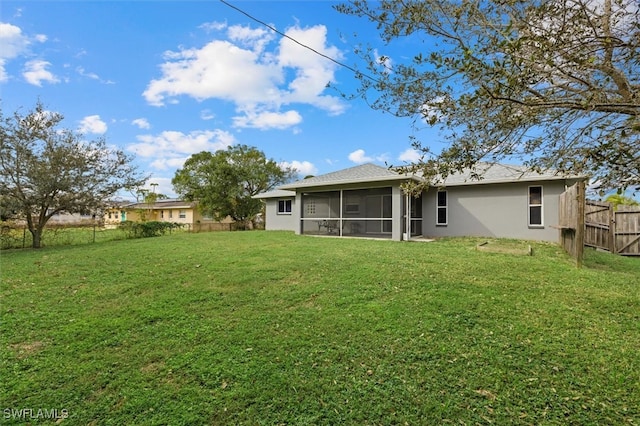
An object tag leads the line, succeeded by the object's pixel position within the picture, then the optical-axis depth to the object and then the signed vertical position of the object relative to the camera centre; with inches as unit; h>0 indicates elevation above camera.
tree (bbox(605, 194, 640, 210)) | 550.9 +26.0
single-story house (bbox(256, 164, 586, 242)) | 454.9 +15.6
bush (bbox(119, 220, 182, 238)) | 614.9 -24.4
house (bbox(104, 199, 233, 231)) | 1294.3 +20.3
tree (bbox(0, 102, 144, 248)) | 415.5 +71.8
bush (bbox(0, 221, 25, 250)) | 439.5 -25.6
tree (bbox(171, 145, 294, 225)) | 962.7 +121.6
